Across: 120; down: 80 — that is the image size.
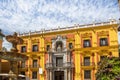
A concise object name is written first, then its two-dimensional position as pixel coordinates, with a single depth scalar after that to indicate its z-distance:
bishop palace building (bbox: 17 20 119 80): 17.10
